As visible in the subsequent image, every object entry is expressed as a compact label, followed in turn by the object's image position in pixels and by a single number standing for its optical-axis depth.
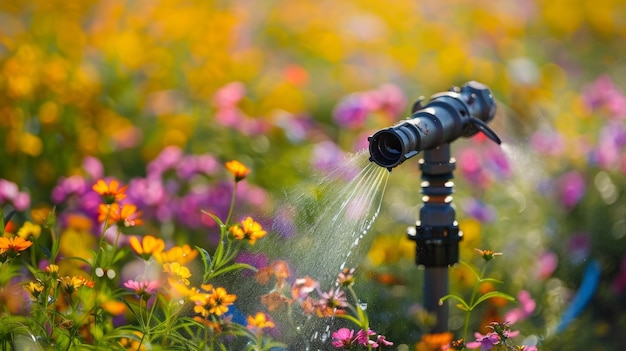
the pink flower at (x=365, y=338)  1.76
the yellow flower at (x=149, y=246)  1.75
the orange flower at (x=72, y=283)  1.74
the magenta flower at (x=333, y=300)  1.79
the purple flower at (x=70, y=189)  2.31
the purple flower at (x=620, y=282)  2.27
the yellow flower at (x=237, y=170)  1.81
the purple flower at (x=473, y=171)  2.56
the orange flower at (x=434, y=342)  1.80
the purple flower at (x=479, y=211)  2.38
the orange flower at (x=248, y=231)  1.78
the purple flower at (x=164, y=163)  2.52
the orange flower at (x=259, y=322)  1.76
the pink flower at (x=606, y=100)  2.70
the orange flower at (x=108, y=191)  1.80
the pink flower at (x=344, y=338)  1.76
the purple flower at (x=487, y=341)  1.78
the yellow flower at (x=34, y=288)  1.75
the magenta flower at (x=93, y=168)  2.50
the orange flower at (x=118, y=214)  1.81
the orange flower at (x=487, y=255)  1.77
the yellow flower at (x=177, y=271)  1.76
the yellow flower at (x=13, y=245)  1.75
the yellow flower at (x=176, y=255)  1.78
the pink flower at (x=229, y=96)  2.76
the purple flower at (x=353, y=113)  2.64
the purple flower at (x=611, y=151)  2.52
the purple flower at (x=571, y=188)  2.46
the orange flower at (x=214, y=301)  1.74
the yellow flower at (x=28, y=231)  1.85
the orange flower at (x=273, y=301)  1.84
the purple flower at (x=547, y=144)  2.59
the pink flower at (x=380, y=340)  1.77
